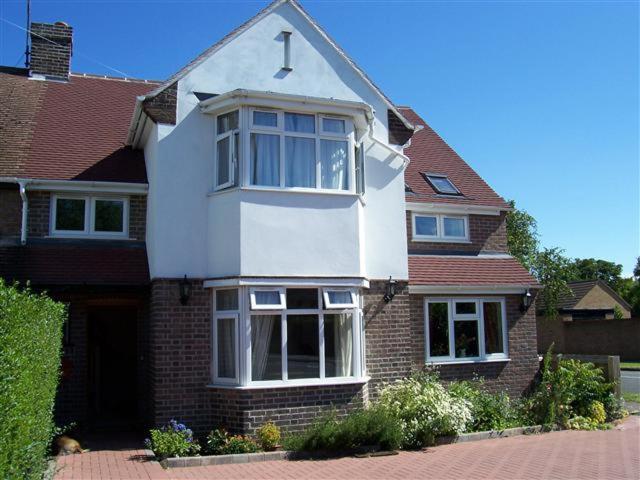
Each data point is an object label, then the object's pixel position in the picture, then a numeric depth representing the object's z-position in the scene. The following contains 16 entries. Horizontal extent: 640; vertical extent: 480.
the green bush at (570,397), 14.44
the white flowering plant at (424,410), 12.34
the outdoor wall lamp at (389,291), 13.98
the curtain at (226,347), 12.44
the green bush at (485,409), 13.69
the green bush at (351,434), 11.47
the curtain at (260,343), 12.26
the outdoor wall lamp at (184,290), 12.55
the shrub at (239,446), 11.38
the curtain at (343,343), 12.95
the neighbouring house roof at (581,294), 46.91
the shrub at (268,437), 11.65
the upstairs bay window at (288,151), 12.77
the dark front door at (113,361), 14.76
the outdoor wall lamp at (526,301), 16.36
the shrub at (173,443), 11.06
